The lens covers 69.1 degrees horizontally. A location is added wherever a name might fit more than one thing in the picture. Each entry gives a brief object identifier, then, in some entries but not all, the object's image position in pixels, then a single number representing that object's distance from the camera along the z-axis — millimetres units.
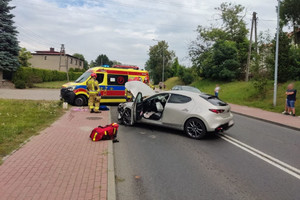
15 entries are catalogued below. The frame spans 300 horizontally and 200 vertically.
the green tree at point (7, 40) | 24984
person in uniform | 10352
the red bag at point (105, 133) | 5954
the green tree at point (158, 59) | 63416
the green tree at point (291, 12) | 25266
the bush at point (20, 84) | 26406
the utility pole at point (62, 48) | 49350
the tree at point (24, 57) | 41531
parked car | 15605
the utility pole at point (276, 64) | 14627
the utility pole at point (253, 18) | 24545
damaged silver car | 6426
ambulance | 12578
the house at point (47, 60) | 53594
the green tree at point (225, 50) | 30203
